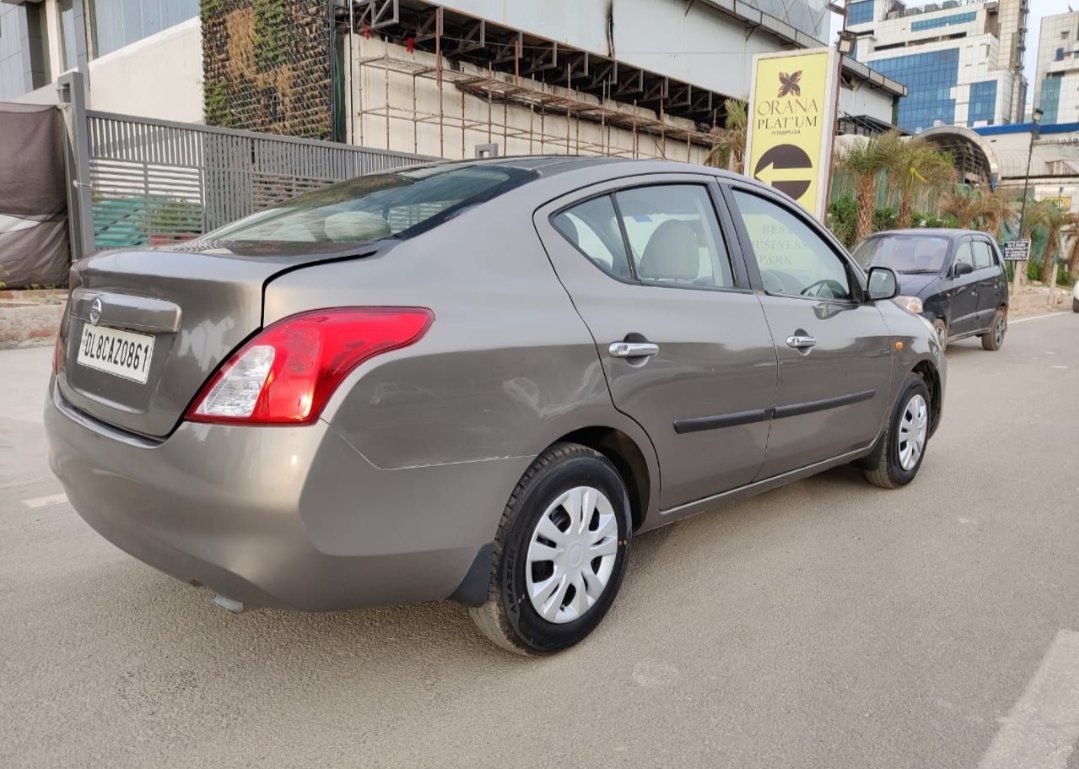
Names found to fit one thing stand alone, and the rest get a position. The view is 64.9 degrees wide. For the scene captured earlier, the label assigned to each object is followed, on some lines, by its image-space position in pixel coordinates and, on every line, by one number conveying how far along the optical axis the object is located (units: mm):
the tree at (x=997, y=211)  28172
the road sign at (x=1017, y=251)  21672
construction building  17953
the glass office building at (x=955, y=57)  120688
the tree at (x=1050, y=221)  33594
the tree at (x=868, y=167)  20656
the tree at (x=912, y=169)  21202
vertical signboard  13242
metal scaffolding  18516
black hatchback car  9898
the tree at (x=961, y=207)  27953
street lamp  30100
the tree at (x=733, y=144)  21156
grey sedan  2105
